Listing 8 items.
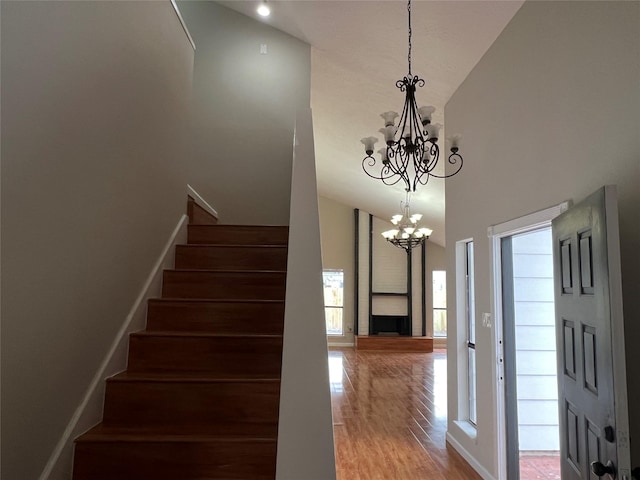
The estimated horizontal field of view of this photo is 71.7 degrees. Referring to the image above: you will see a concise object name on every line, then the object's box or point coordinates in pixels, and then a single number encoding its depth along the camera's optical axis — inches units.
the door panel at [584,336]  67.4
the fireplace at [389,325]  440.0
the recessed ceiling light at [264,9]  179.0
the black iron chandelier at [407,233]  290.4
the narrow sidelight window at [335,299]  450.6
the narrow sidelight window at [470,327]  161.5
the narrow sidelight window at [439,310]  448.8
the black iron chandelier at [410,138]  112.0
